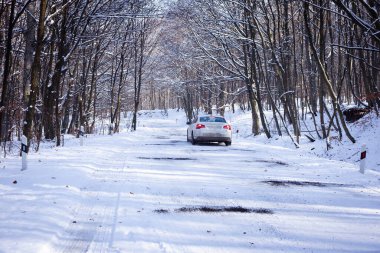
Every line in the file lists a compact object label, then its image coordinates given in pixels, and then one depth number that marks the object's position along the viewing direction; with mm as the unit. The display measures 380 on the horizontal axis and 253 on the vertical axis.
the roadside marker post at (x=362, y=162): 9759
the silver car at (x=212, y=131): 18062
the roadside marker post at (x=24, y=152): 8930
